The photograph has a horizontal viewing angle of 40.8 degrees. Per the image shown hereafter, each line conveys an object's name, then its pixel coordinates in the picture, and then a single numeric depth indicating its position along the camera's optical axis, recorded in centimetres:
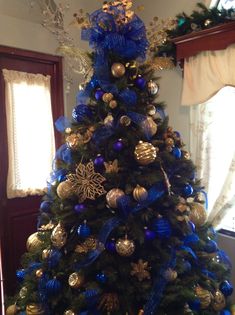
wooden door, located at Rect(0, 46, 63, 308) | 236
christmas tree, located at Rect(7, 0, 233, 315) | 129
